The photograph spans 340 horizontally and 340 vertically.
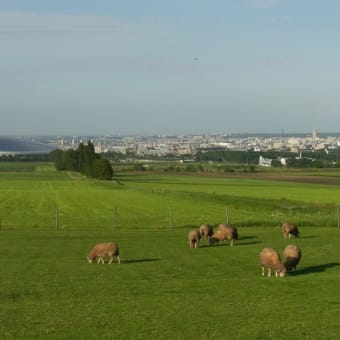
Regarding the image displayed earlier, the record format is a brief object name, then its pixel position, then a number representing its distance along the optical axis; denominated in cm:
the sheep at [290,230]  3722
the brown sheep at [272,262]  2275
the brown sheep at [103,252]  2694
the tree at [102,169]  11831
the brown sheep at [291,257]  2359
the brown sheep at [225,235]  3375
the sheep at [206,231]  3456
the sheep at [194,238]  3269
